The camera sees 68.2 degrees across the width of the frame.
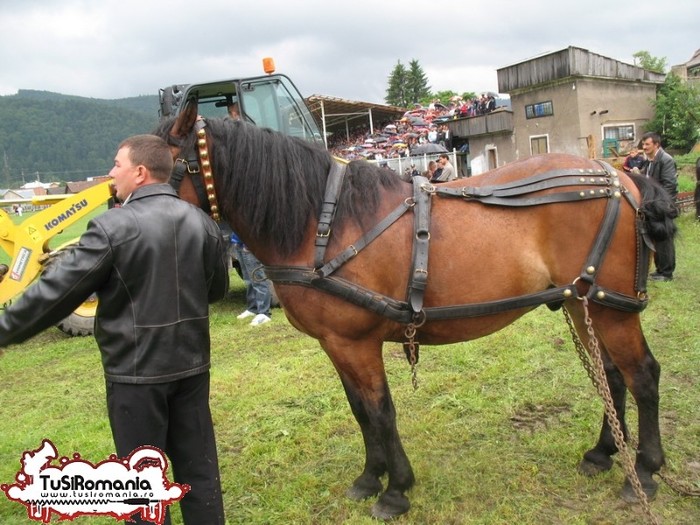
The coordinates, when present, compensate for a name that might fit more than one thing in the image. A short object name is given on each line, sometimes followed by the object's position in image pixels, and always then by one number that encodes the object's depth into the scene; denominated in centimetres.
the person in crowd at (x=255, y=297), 659
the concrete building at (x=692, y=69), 2740
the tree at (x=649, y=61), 3594
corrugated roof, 2721
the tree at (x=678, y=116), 2277
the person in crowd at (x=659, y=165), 662
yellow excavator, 621
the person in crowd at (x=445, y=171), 992
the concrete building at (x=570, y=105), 2266
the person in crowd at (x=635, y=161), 830
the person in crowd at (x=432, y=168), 1085
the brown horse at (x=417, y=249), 241
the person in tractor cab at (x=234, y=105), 631
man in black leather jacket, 172
